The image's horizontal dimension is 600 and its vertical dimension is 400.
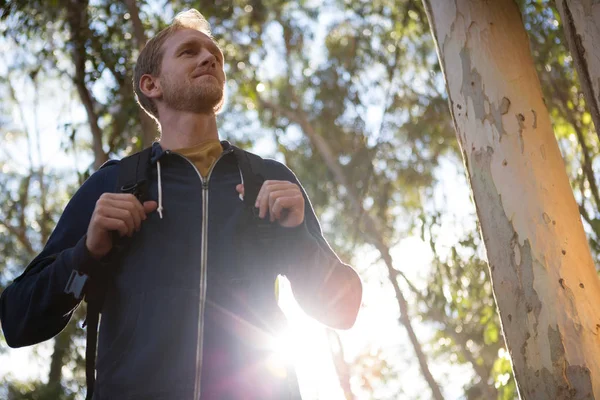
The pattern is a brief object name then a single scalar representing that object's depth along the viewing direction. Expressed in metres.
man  1.56
